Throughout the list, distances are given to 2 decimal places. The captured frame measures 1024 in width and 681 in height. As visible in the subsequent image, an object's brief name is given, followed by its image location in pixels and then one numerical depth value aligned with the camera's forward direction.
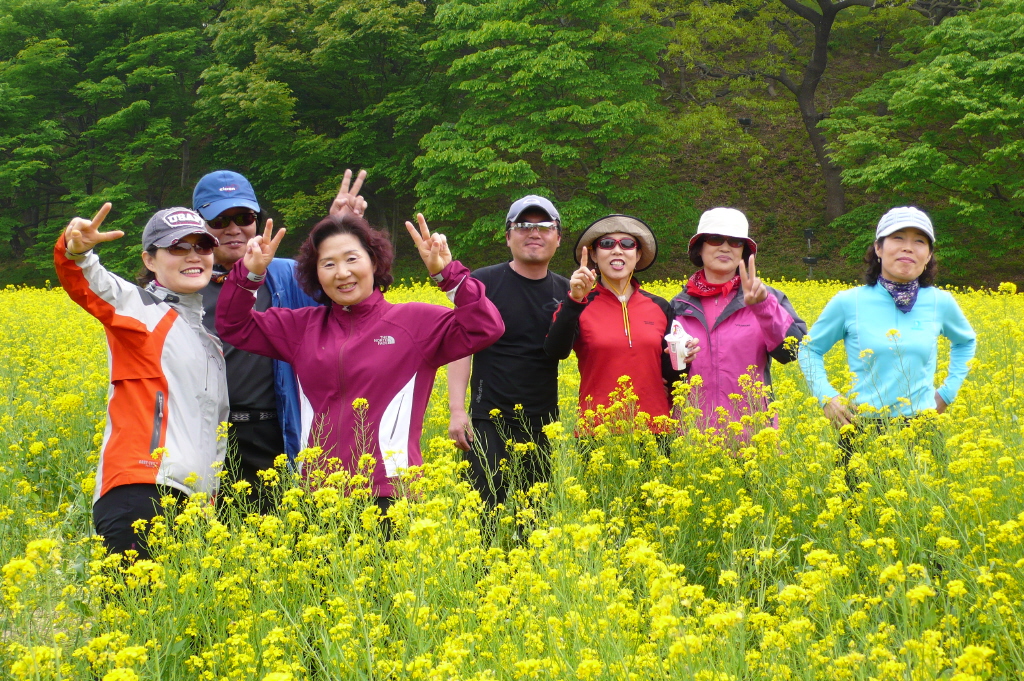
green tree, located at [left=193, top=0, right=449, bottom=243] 27.25
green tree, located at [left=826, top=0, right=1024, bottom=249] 19.61
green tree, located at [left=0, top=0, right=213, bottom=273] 30.86
